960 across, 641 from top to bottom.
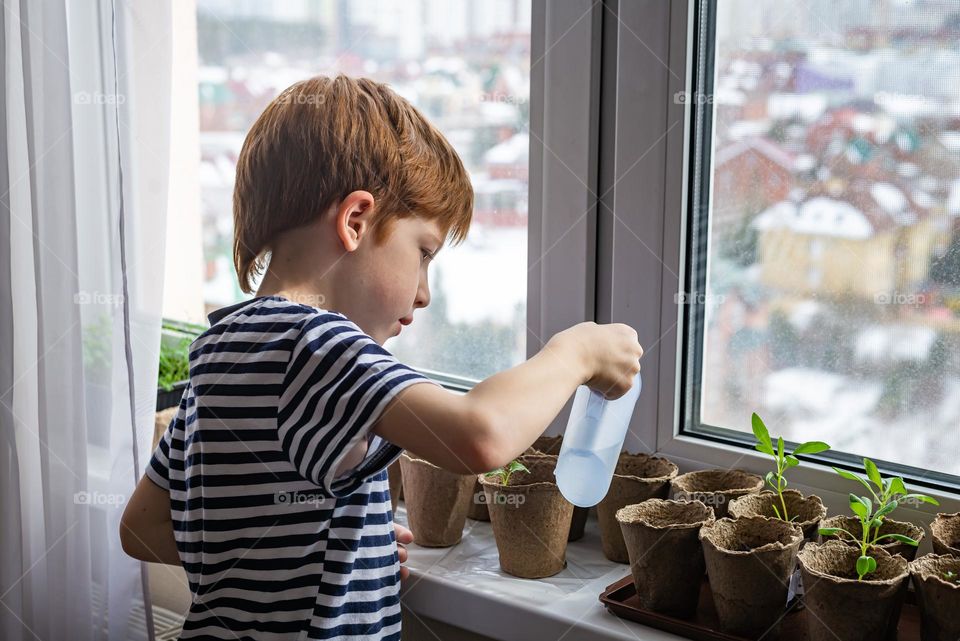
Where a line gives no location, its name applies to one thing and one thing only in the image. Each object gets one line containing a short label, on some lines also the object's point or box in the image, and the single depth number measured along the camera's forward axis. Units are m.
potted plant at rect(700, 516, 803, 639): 0.90
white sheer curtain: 1.29
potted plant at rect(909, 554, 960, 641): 0.82
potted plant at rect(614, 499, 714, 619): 0.96
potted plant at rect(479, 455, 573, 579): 1.06
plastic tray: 0.93
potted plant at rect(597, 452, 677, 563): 1.09
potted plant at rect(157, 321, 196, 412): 1.66
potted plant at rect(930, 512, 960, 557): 0.92
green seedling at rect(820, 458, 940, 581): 0.93
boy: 0.73
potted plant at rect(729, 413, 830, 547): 1.00
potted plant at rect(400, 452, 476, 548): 1.15
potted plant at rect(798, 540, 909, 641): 0.84
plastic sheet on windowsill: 1.06
